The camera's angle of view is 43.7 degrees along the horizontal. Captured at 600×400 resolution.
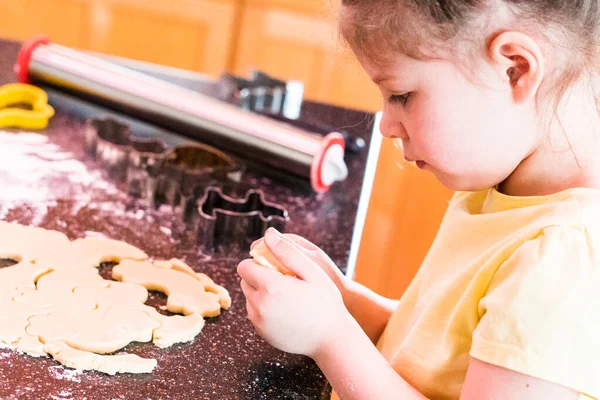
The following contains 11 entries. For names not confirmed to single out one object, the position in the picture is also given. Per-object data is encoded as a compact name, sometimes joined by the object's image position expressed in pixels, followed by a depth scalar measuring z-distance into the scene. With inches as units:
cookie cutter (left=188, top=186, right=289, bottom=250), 37.9
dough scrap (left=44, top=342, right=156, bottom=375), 25.6
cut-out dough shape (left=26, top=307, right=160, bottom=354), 26.7
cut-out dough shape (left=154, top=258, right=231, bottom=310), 32.2
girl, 22.6
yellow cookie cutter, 49.6
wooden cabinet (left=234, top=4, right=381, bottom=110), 124.6
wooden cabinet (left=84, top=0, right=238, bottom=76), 126.3
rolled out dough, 26.4
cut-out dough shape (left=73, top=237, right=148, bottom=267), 33.4
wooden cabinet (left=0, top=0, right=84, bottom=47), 126.4
